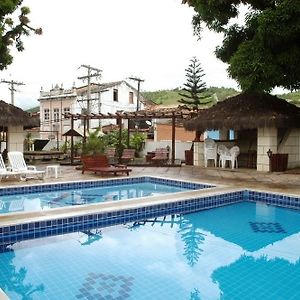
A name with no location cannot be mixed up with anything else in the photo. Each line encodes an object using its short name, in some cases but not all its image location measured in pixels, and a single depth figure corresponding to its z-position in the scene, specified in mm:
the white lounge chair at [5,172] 10898
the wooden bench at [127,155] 17033
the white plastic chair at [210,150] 16109
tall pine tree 35250
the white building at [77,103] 37781
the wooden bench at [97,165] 12820
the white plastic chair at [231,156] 15042
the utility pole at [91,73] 28609
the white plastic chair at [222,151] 15367
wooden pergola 17203
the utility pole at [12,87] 34031
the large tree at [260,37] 11000
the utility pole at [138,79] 34250
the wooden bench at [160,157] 16711
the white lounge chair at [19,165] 11188
